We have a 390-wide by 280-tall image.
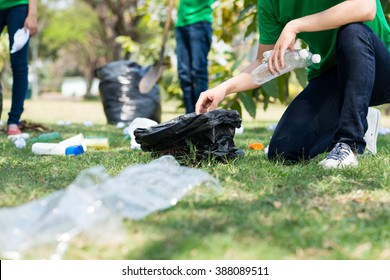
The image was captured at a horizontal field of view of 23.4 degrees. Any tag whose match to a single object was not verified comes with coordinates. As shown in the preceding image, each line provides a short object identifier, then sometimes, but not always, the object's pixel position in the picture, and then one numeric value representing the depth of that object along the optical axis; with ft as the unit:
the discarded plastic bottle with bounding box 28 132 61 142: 21.79
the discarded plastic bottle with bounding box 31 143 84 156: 17.46
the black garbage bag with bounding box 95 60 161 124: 32.31
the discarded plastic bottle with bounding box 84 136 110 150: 19.54
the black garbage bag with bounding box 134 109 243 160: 14.29
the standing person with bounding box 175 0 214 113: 25.04
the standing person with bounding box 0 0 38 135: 23.11
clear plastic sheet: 8.02
